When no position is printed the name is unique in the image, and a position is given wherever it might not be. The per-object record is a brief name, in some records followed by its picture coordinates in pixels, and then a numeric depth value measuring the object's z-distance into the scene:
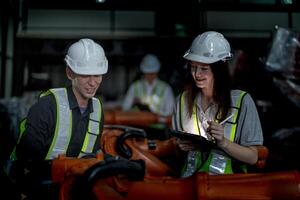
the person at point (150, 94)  8.61
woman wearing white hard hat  3.13
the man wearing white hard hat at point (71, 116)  3.15
